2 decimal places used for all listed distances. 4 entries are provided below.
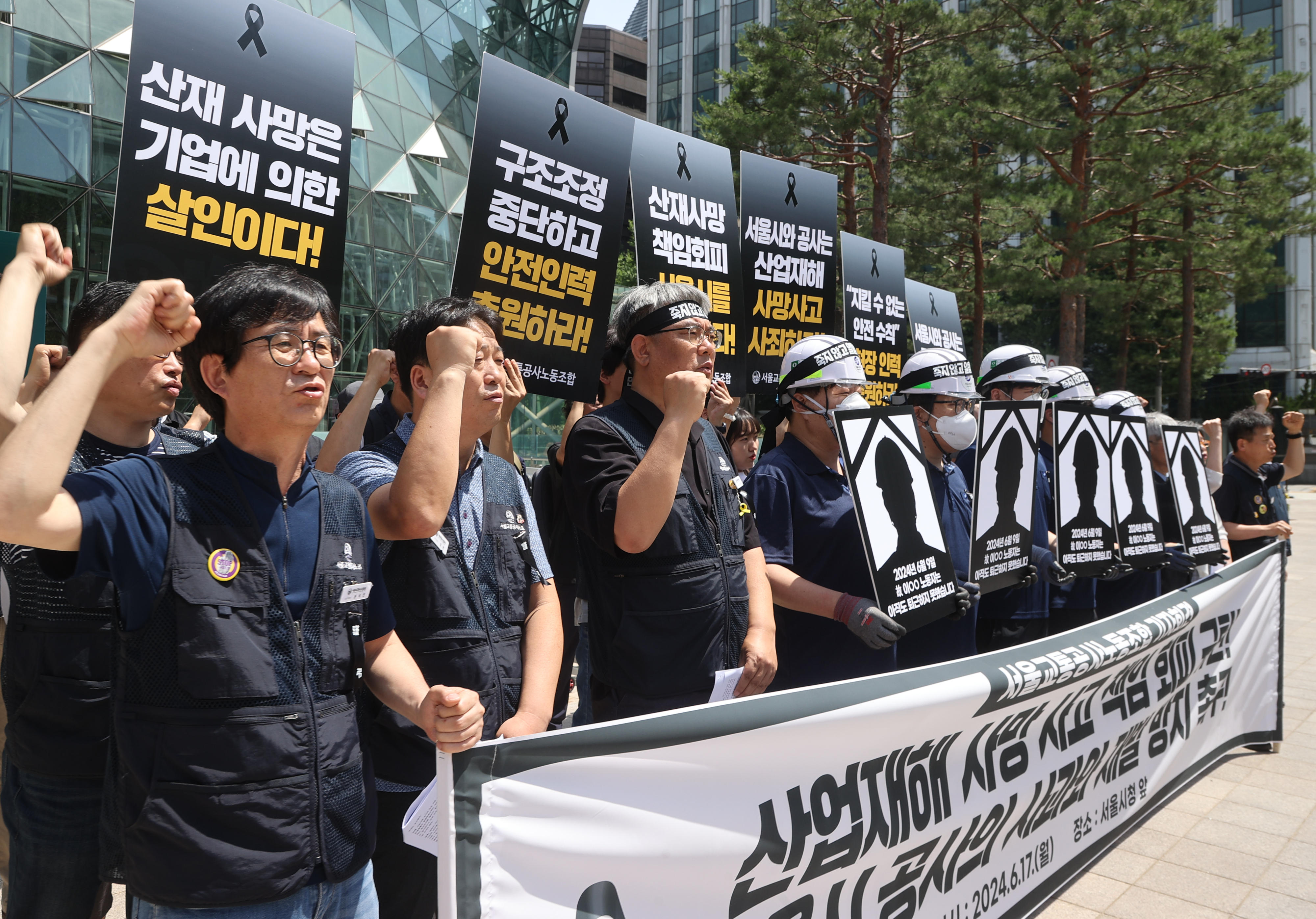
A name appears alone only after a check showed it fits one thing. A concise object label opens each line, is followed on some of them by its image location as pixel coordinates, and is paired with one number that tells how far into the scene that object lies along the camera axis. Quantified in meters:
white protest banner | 1.81
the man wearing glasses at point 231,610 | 1.45
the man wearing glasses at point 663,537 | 2.49
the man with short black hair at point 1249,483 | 6.32
